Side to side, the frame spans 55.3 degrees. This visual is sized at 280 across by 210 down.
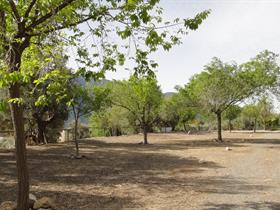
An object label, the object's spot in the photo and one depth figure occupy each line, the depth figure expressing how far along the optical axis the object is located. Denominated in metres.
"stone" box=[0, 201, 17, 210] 6.57
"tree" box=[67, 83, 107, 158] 15.75
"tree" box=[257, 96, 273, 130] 47.97
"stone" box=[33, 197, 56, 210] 6.62
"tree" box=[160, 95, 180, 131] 42.75
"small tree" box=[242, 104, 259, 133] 48.02
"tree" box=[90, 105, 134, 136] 38.32
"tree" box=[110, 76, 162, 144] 23.67
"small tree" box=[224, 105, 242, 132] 46.36
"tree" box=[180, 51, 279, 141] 23.73
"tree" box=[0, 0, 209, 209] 5.74
